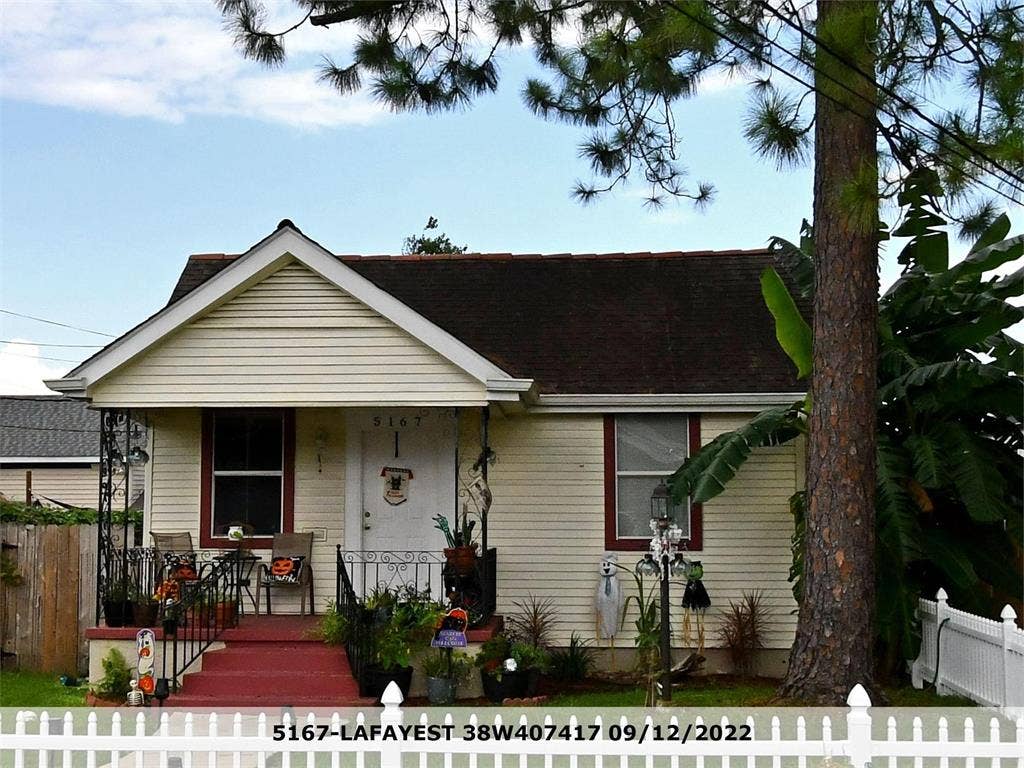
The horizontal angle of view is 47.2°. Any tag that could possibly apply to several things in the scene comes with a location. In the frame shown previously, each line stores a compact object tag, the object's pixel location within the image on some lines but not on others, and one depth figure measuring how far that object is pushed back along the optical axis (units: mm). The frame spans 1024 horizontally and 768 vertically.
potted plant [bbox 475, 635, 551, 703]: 11445
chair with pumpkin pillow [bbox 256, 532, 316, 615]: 13320
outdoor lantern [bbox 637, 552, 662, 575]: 10125
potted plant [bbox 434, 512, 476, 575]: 12266
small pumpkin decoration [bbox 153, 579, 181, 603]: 12209
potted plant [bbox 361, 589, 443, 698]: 11117
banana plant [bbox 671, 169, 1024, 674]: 11172
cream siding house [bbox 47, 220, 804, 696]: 13750
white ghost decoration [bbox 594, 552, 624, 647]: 13578
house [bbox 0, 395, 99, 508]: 30703
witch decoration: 13375
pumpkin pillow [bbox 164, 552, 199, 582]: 12500
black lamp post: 9977
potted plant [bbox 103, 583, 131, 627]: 12039
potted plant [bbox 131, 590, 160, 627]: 12094
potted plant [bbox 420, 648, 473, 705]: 11344
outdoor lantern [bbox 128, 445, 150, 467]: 13626
